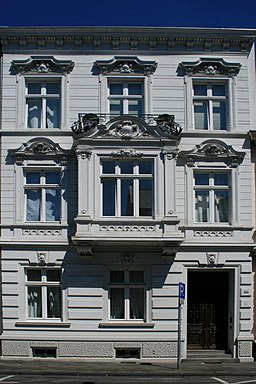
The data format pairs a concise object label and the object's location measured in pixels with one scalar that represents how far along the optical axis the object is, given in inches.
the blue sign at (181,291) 816.9
